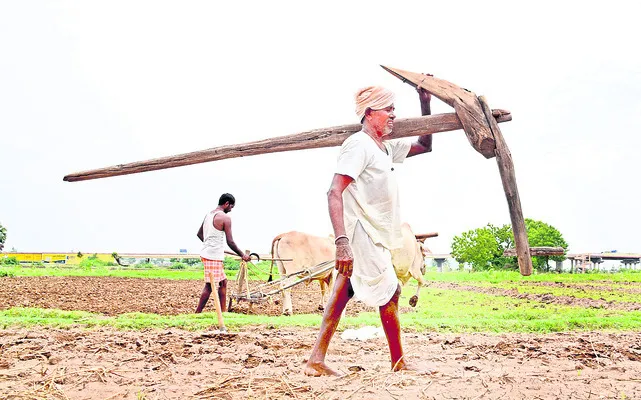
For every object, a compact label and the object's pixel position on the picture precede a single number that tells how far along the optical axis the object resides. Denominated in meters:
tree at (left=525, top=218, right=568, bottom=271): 41.42
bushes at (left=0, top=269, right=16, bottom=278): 21.79
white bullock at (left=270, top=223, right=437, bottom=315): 11.00
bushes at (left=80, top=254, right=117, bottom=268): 32.37
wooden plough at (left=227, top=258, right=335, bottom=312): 9.40
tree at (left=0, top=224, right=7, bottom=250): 48.25
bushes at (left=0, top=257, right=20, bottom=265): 36.84
